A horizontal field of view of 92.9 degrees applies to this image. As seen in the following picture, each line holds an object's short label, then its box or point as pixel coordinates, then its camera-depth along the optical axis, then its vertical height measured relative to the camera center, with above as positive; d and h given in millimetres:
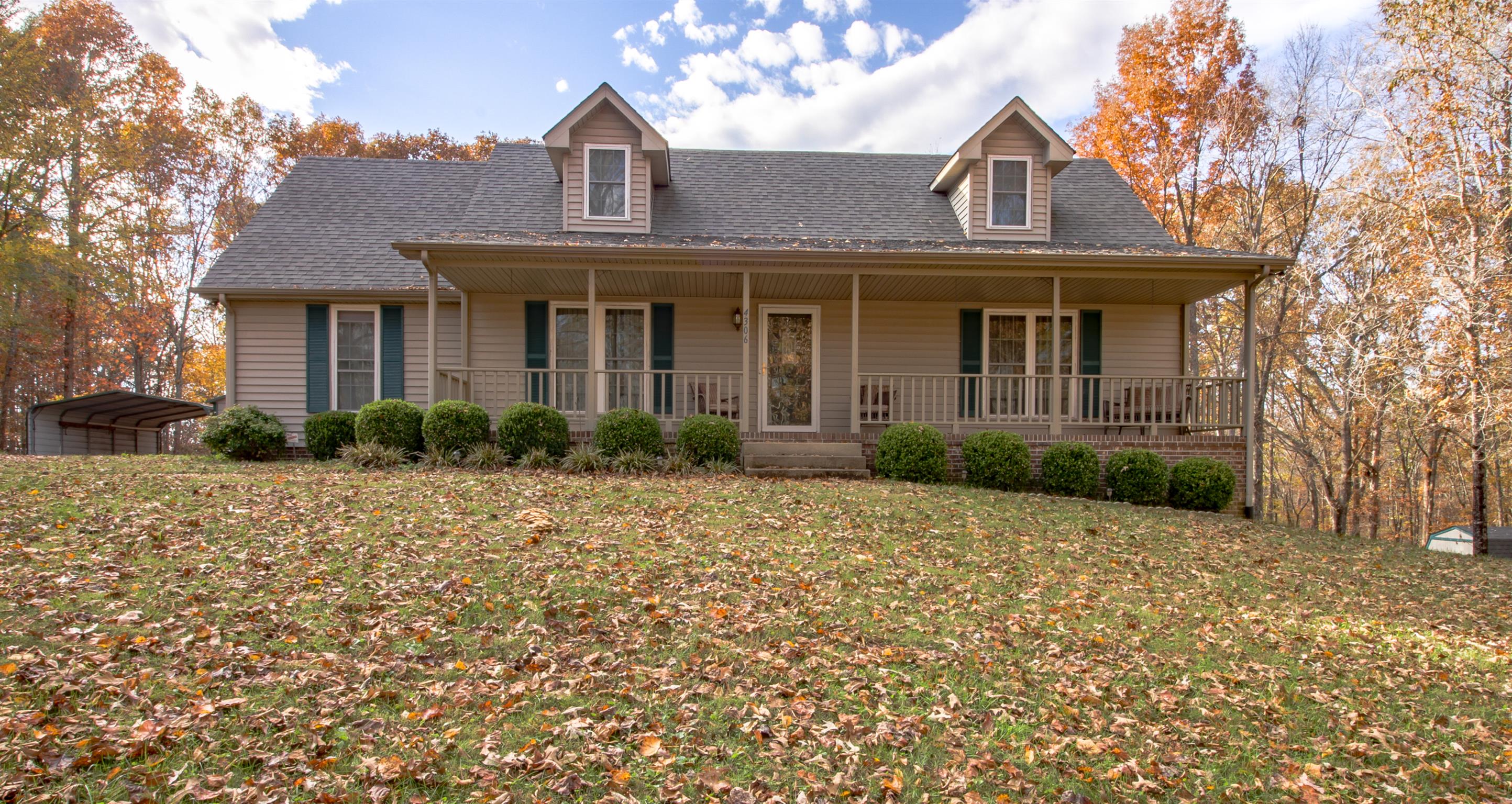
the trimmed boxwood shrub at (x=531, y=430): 9867 -552
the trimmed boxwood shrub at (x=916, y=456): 9742 -868
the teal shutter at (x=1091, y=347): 12523 +812
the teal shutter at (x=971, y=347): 12461 +799
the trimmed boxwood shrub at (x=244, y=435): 10312 -666
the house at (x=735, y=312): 11297 +1348
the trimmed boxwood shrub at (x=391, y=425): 9820 -476
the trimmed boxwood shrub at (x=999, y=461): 9781 -938
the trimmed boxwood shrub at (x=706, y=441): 9992 -688
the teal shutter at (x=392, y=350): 11992 +669
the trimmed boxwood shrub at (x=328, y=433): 10641 -645
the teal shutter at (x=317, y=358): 11898 +519
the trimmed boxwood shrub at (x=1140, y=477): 9859 -1159
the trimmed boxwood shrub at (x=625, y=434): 9891 -605
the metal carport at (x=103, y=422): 12242 -640
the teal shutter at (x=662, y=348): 12180 +738
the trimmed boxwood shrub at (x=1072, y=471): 9875 -1068
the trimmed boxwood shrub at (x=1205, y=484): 9898 -1248
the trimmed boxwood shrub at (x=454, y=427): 9820 -509
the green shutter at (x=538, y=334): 12102 +945
